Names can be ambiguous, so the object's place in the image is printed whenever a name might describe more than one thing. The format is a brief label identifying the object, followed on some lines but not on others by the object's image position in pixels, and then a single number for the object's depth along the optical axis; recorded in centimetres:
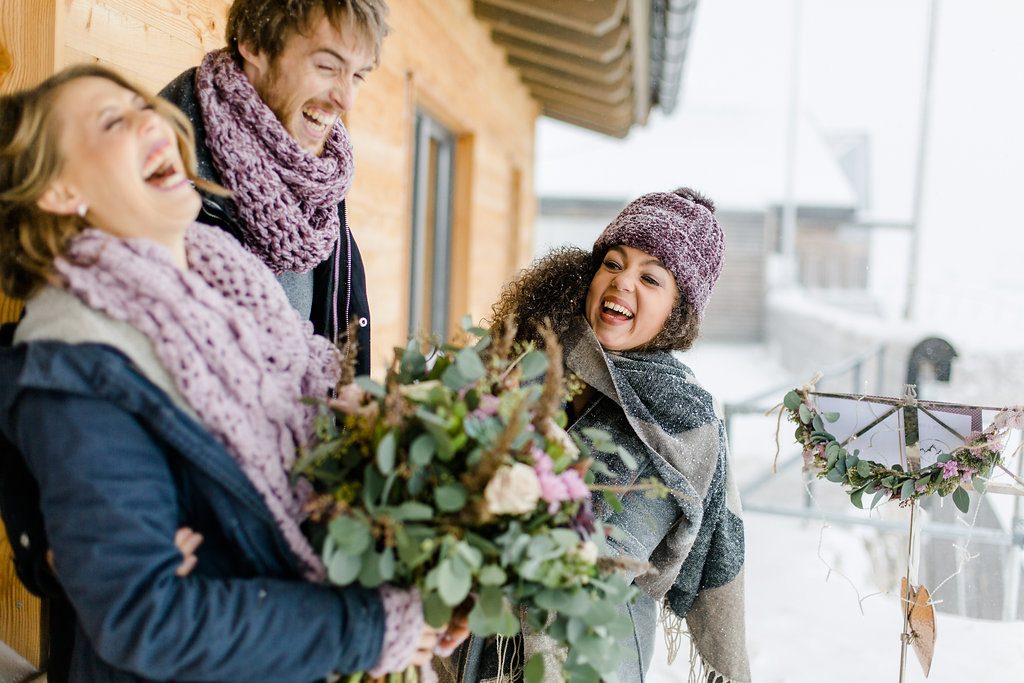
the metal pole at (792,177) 1498
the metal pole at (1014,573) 282
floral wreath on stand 162
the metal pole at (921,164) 878
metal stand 168
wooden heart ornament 167
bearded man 125
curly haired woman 154
